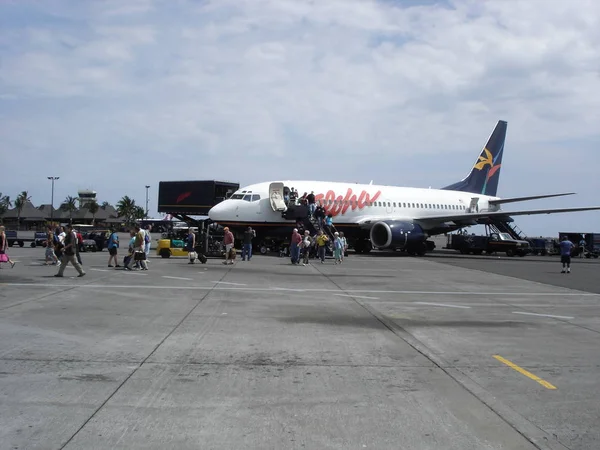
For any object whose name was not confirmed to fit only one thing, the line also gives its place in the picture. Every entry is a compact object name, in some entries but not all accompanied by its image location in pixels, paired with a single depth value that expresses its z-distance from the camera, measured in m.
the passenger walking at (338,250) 27.14
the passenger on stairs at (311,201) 31.93
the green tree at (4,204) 116.47
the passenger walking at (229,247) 24.72
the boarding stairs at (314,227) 31.34
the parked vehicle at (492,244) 40.25
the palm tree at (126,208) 137.62
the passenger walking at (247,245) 27.14
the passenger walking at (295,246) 25.75
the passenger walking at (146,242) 22.74
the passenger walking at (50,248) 22.18
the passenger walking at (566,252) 24.66
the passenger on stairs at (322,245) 28.72
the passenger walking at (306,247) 26.57
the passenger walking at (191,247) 24.62
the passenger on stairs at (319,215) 31.57
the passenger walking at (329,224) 32.12
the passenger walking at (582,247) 43.75
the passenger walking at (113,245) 21.33
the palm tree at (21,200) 123.62
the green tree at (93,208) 133.00
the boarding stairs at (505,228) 41.97
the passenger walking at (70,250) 16.56
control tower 147.80
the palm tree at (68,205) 130.20
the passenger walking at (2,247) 19.25
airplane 31.64
